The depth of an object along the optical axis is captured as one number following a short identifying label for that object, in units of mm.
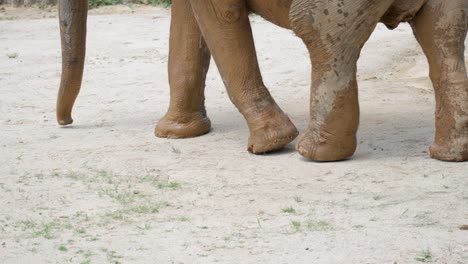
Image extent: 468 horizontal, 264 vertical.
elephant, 11570
